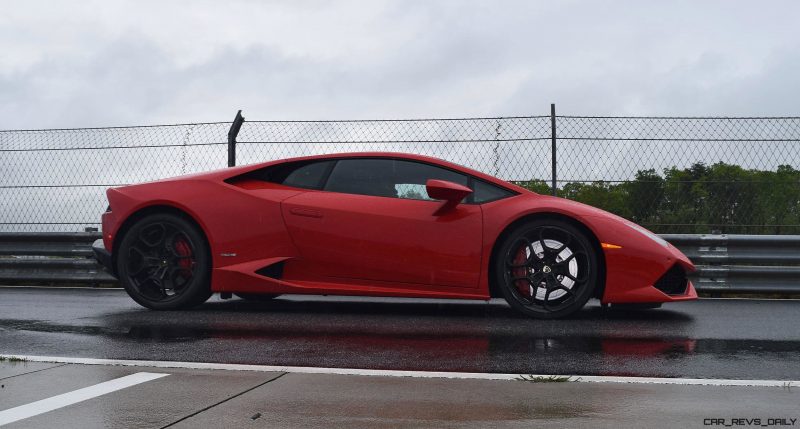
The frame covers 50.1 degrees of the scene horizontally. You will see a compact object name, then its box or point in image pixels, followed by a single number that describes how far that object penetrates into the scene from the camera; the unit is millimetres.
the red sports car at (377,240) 6102
